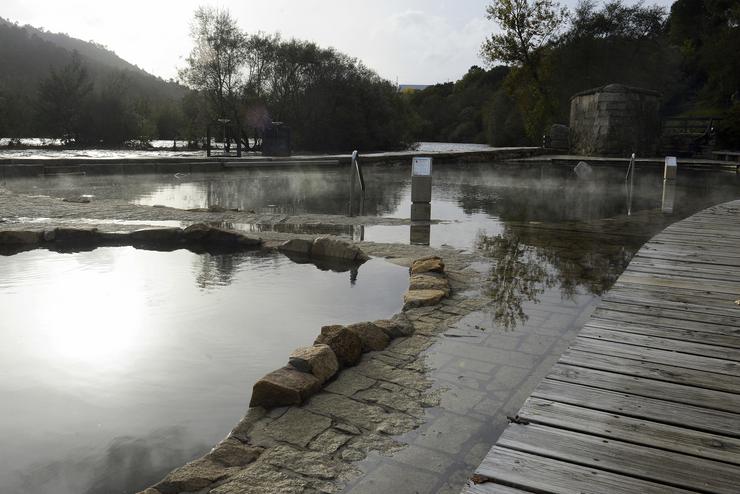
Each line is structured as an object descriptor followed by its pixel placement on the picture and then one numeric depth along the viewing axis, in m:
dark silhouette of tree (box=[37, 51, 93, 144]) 35.34
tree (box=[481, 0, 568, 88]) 34.75
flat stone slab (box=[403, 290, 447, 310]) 4.94
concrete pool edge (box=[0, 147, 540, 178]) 17.67
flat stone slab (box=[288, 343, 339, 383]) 3.40
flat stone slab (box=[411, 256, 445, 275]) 5.79
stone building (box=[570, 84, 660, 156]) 26.80
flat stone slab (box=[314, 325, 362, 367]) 3.70
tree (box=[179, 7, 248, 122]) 32.31
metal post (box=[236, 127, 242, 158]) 27.12
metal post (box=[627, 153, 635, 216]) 11.14
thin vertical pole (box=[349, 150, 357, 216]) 11.16
